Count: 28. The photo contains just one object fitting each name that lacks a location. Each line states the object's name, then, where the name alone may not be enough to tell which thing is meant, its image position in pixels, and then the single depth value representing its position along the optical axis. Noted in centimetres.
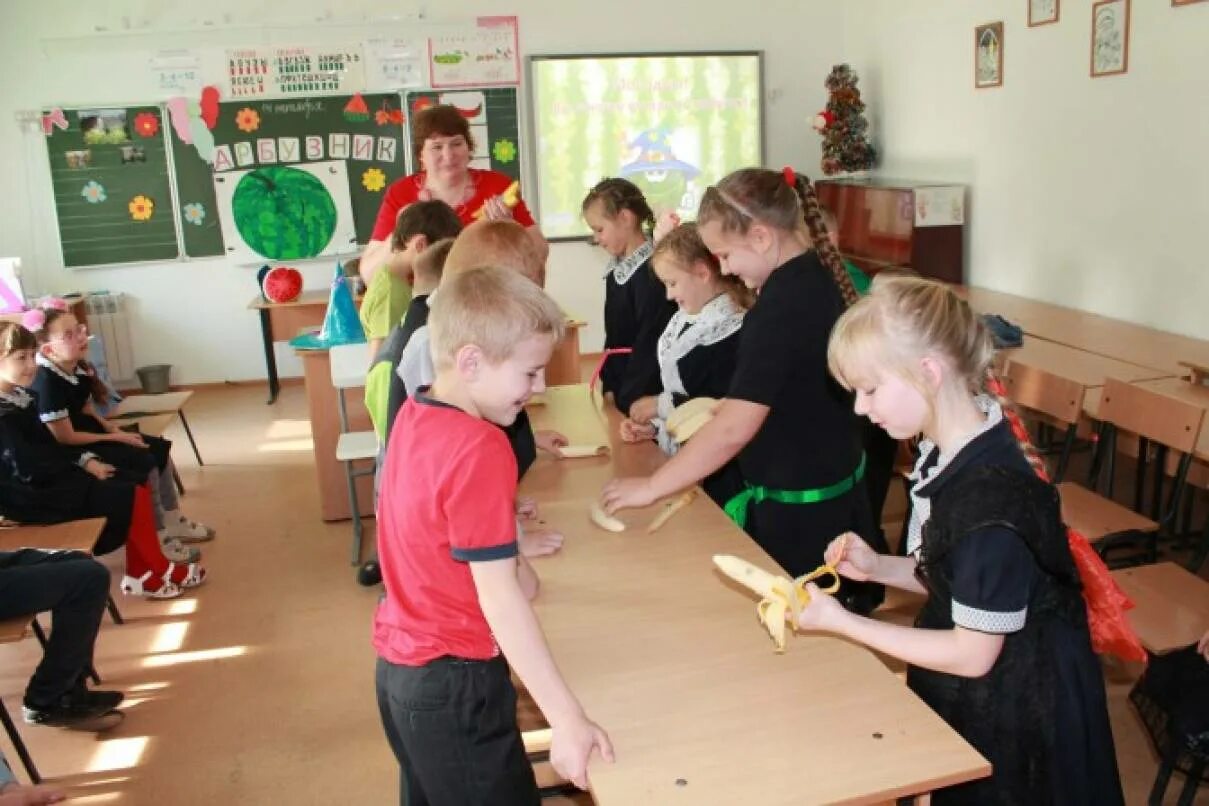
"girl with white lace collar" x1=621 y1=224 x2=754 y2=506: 238
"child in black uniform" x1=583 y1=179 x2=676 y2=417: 293
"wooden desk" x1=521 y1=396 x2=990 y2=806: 118
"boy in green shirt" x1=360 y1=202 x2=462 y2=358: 293
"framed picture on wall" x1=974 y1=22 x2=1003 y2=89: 516
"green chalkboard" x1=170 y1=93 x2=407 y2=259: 650
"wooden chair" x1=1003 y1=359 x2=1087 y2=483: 337
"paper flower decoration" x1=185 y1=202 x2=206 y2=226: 658
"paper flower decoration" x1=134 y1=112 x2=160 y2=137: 636
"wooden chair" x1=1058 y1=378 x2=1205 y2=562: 290
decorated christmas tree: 643
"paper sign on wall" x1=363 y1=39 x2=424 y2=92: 650
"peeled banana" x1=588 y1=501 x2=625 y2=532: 196
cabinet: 545
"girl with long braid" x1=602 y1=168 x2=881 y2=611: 189
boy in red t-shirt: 123
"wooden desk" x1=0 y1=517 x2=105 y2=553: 285
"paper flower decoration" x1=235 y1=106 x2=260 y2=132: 646
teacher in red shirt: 344
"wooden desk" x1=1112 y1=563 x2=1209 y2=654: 229
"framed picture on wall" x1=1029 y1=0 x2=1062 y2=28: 472
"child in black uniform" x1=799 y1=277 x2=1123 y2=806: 125
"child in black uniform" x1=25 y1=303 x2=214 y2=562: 371
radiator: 656
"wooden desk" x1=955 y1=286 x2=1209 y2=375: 382
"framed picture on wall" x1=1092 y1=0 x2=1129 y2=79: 428
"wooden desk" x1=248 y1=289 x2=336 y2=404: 601
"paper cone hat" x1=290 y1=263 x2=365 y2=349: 427
